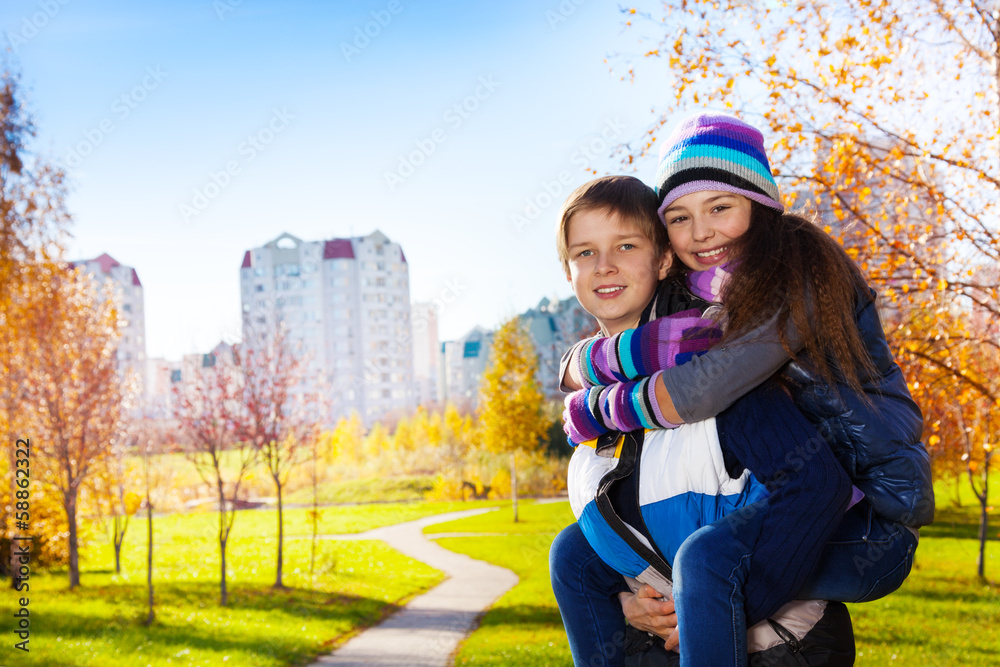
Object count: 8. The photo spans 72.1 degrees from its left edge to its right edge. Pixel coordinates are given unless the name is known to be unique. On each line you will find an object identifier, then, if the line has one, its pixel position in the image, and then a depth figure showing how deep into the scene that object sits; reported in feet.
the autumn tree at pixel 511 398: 69.05
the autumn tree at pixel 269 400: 41.93
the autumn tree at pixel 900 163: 19.04
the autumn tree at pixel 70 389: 41.37
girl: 5.40
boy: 5.73
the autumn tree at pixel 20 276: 34.45
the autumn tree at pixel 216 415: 39.81
